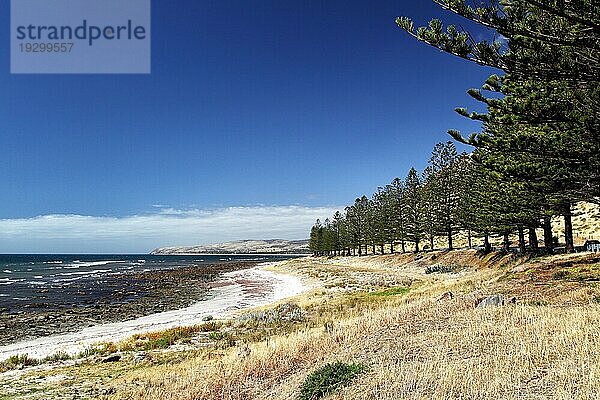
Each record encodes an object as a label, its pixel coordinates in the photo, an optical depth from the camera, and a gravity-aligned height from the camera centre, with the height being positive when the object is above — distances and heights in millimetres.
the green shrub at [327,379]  6840 -2406
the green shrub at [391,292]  23184 -3449
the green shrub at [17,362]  12439 -3514
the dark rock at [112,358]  12414 -3412
